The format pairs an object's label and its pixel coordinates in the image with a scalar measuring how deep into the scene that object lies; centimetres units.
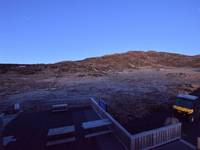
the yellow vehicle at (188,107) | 1120
